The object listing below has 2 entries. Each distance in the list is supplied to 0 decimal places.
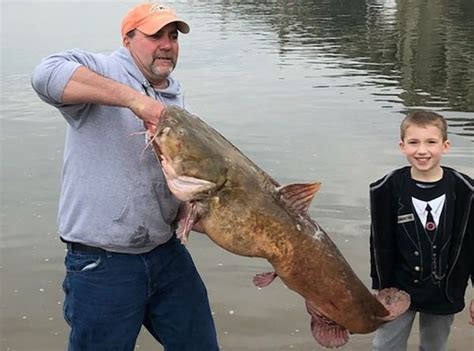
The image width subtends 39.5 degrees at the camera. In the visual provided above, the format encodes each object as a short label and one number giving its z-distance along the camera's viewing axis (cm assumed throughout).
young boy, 383
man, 334
